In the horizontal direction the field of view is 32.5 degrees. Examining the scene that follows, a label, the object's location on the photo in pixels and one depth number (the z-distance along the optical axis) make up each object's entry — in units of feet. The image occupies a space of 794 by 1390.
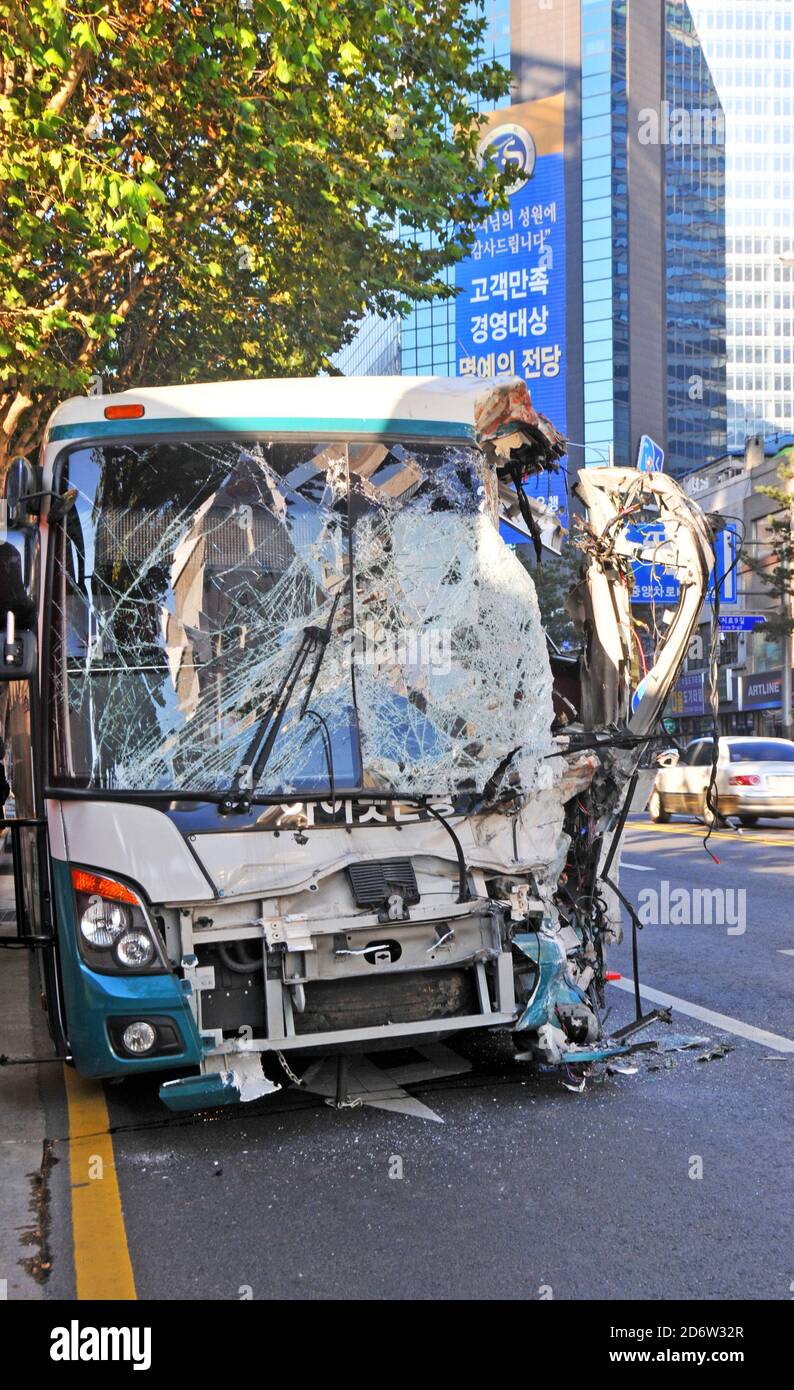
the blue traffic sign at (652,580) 21.71
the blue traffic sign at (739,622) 124.26
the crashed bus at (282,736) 17.72
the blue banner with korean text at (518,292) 207.10
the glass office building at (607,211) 279.08
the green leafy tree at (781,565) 124.26
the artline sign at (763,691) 174.09
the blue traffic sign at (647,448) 81.10
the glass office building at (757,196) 409.69
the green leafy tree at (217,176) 37.24
